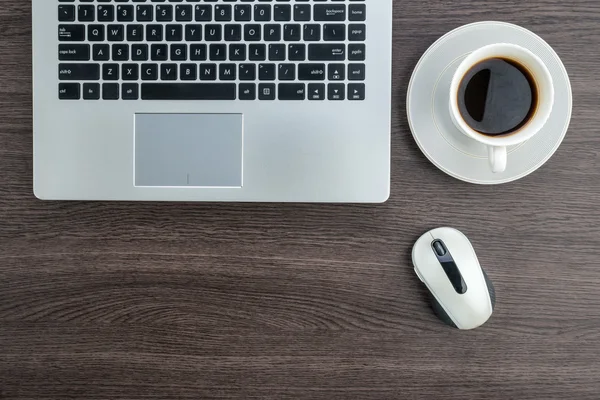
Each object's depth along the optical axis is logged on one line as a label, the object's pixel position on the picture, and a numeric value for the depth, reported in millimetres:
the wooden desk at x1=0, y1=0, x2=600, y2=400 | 590
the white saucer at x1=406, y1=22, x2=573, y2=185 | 564
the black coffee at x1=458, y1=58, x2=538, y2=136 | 533
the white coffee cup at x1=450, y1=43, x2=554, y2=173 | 506
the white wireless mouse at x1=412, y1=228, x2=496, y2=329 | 563
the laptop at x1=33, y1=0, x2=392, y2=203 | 540
